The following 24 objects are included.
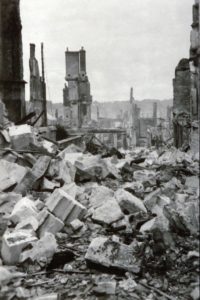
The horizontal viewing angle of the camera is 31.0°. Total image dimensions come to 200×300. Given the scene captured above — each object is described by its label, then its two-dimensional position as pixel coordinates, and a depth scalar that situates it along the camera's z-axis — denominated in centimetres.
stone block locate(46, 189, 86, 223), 503
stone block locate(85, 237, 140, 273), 355
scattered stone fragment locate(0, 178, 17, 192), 610
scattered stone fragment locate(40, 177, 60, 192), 665
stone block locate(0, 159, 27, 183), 634
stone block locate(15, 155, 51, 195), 641
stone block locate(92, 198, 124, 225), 496
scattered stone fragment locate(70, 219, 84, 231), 490
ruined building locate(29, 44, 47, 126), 2231
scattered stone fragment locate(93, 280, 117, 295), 328
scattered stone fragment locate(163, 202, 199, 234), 329
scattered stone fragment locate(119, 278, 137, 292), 330
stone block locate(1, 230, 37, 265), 402
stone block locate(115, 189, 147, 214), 532
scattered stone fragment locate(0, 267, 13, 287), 354
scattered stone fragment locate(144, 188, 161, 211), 540
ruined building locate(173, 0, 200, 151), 1147
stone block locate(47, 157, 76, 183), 709
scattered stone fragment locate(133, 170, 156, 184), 773
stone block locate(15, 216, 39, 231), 467
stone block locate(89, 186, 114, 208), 590
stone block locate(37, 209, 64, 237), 470
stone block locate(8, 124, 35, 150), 743
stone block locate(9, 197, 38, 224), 496
